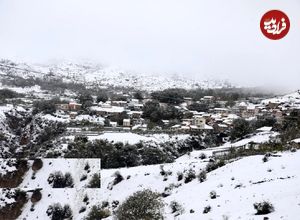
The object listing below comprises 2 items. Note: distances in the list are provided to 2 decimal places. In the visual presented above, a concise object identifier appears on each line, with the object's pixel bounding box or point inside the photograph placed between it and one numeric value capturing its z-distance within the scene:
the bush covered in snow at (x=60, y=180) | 15.56
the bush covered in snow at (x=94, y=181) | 17.44
